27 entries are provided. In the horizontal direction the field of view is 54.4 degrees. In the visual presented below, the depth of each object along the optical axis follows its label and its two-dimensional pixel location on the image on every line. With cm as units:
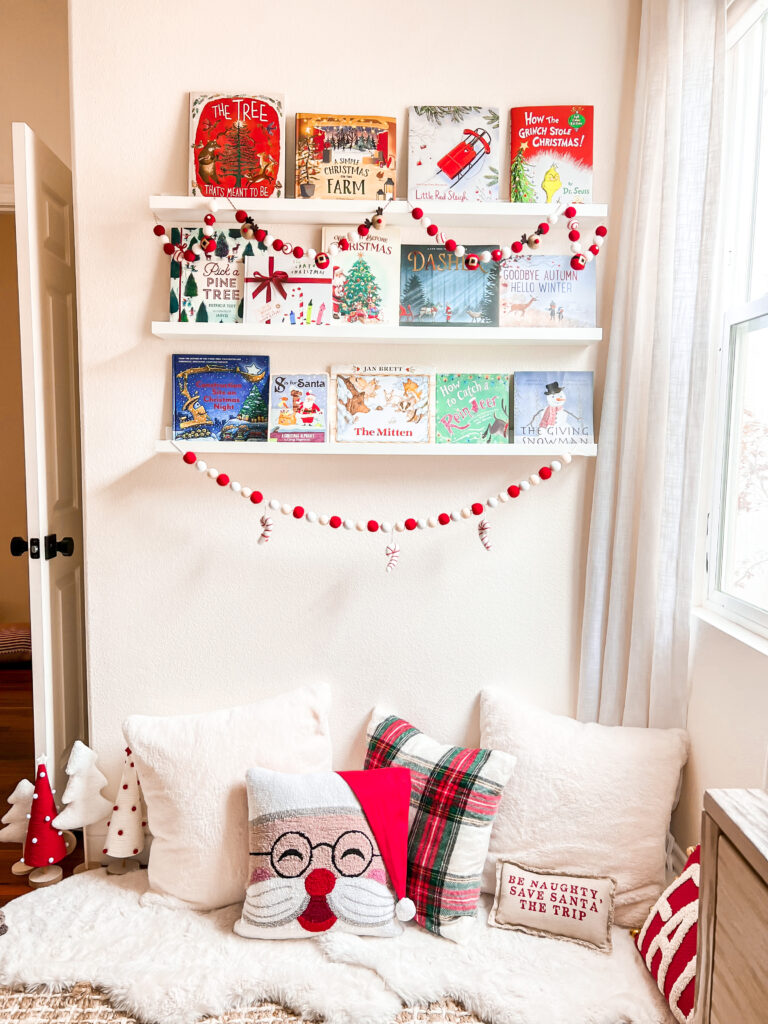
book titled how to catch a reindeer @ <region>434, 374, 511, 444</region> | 191
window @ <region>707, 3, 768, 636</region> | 162
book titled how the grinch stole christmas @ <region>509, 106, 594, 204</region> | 186
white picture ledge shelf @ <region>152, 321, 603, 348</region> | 179
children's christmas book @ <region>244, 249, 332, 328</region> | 186
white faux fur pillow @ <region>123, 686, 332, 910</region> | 176
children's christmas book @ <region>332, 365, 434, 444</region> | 190
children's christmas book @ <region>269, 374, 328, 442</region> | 188
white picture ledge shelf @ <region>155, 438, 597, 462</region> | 182
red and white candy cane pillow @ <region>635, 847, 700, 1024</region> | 138
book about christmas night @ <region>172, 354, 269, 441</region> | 189
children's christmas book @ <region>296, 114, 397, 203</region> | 185
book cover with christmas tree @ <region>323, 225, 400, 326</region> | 188
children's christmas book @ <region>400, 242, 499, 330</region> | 188
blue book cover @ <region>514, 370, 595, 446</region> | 191
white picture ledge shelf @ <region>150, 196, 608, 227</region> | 178
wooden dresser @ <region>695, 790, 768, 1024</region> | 87
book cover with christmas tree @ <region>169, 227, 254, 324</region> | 186
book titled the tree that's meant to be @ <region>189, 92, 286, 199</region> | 183
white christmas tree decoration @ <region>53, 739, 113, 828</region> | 191
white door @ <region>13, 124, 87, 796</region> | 192
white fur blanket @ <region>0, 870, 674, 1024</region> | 144
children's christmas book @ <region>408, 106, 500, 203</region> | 185
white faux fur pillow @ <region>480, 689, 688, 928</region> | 174
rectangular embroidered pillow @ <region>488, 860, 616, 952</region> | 164
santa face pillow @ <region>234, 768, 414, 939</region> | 164
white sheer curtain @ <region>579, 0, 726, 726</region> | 170
